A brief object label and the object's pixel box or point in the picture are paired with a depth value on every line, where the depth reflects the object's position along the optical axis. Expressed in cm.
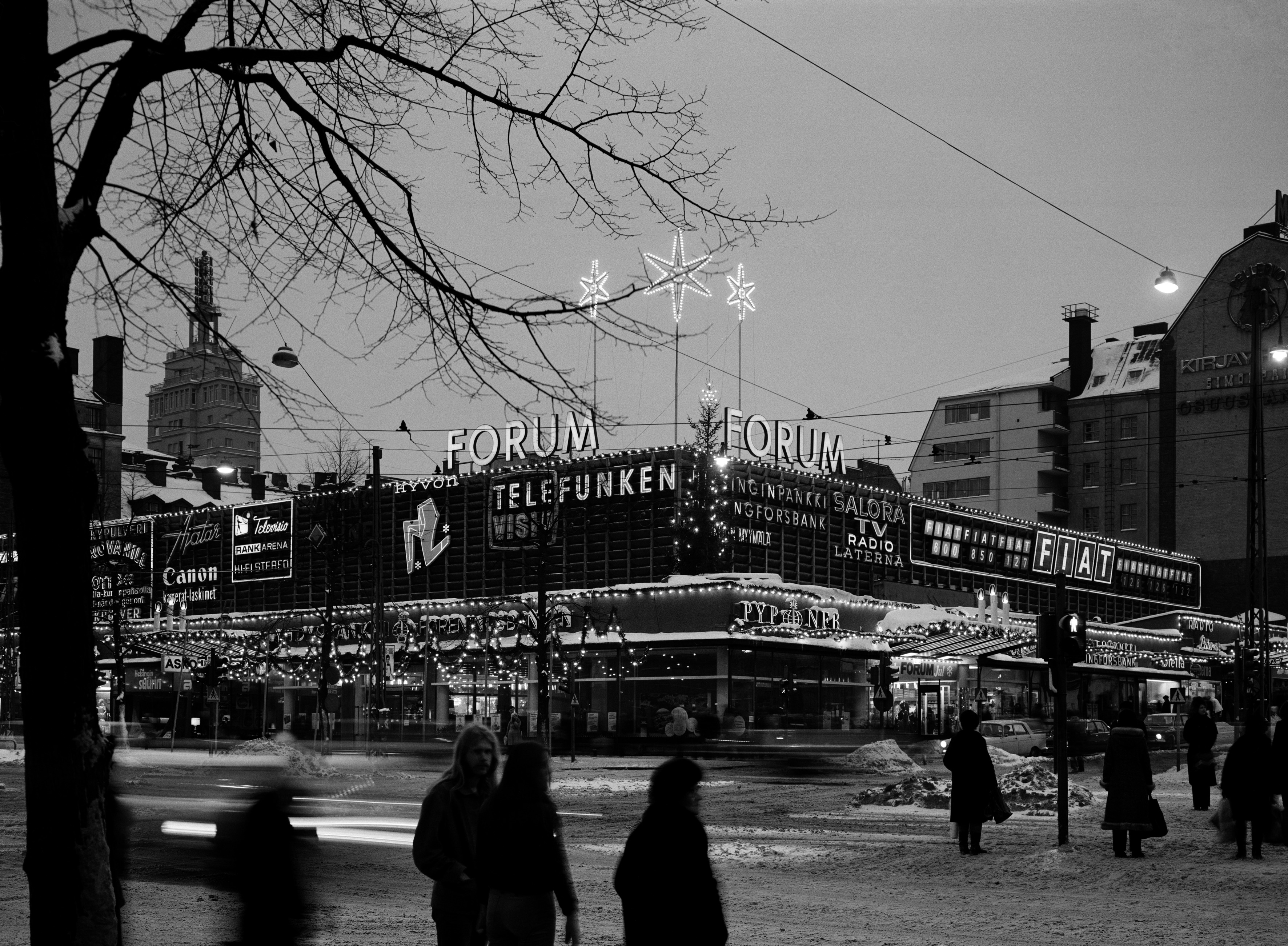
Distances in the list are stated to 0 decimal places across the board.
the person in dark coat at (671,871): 680
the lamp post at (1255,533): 3228
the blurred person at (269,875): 845
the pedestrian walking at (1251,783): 1798
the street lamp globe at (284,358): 1599
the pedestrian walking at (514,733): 4438
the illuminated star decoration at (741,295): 6016
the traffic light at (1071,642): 1920
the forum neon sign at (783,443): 5641
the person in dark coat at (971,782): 1864
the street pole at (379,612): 4247
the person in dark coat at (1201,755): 2395
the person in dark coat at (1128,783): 1802
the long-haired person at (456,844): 792
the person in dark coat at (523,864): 731
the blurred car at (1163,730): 4703
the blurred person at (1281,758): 1828
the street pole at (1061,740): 1828
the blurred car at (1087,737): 3675
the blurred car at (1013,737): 4291
